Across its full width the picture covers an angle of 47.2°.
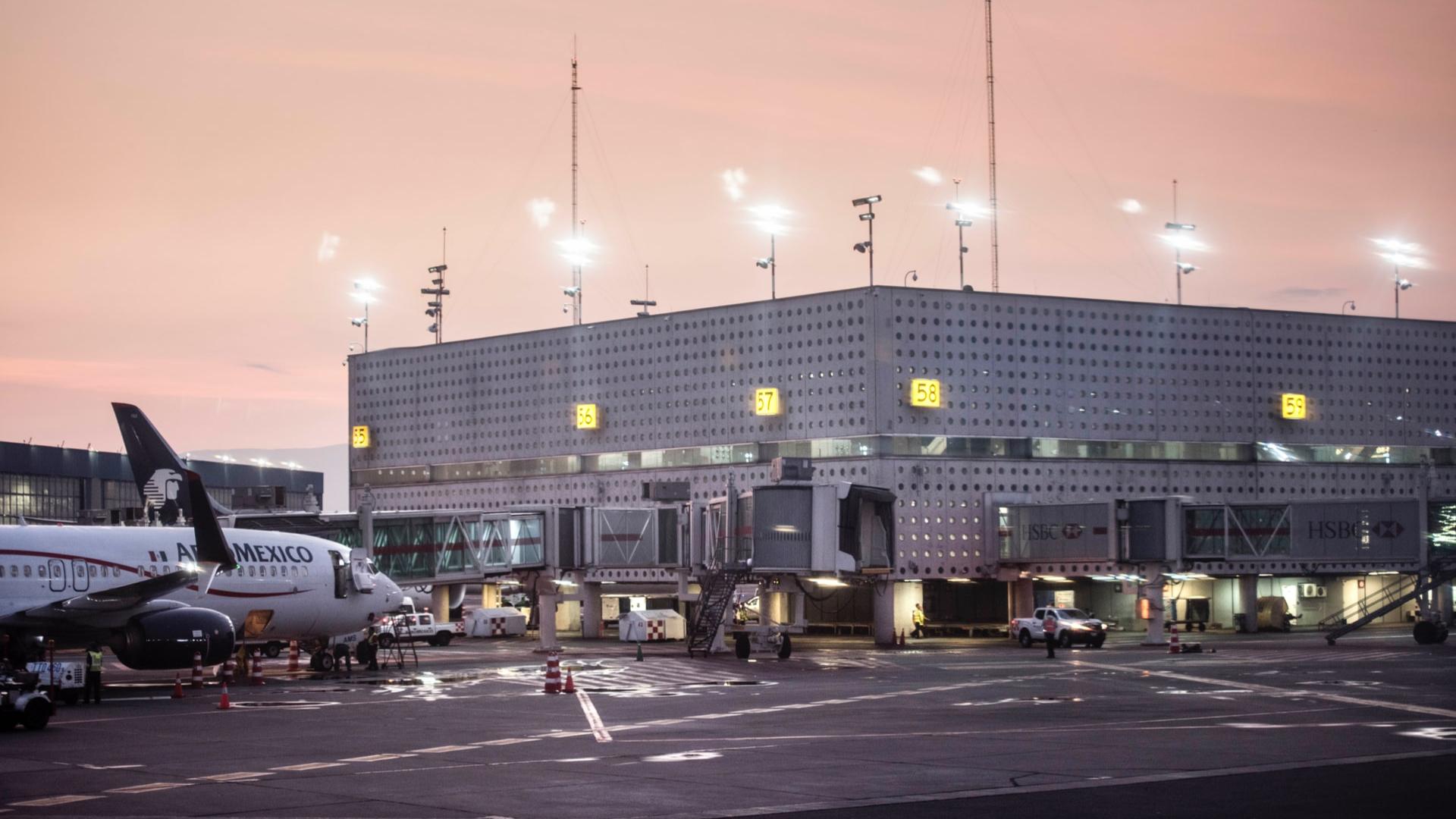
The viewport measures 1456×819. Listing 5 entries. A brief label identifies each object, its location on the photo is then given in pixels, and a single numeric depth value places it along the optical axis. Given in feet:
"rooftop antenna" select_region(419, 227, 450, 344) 318.45
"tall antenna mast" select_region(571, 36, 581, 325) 304.09
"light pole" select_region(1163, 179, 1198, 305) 284.00
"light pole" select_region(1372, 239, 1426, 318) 297.33
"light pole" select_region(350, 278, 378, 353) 314.96
